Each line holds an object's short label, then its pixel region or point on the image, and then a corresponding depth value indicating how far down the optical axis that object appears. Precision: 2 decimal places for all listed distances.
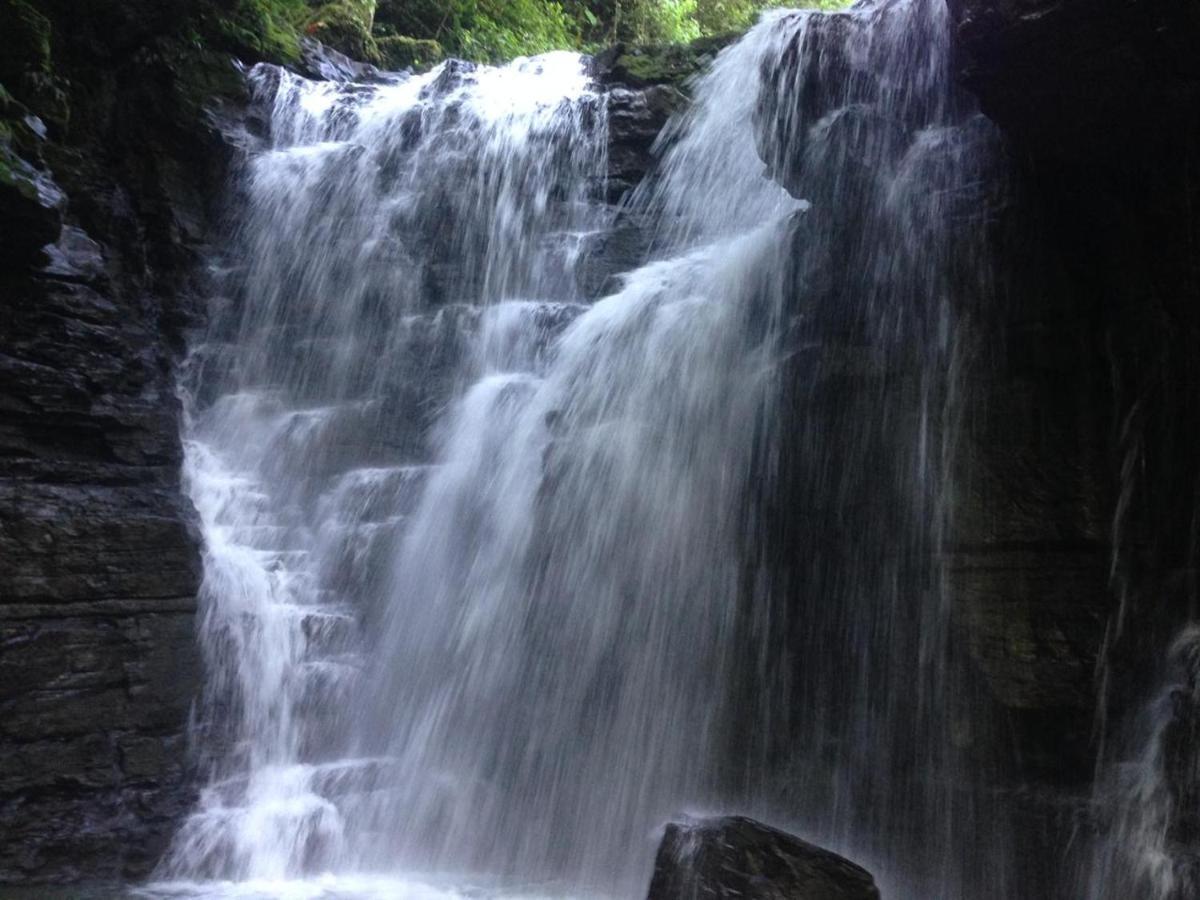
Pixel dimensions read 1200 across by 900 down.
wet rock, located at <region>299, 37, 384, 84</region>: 15.30
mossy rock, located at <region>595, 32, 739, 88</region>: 13.49
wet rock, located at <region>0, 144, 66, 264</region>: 7.57
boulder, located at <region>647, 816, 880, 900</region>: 4.80
